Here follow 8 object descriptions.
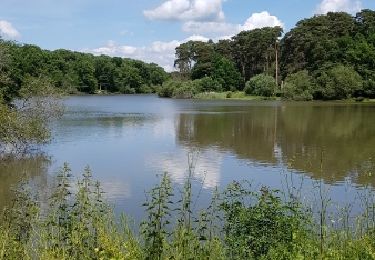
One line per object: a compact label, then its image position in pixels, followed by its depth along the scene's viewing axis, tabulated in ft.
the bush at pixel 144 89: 475.31
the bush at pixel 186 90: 306.55
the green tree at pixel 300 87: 234.79
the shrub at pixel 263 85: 256.93
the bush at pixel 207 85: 308.81
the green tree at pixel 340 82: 222.09
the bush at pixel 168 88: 323.78
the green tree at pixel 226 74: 313.73
